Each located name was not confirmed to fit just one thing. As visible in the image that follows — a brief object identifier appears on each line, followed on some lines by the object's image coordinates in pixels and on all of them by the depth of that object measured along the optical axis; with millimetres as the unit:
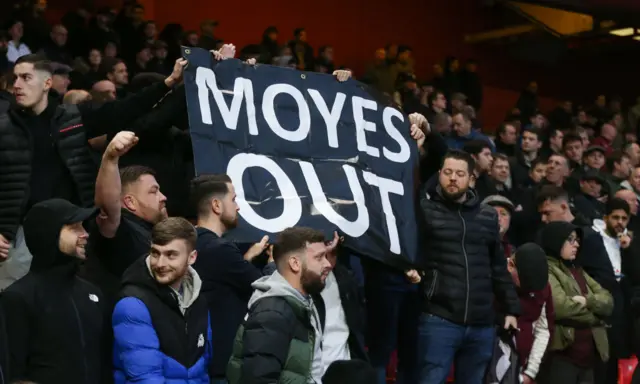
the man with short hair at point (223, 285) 9484
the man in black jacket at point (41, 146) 10062
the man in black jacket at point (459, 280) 11797
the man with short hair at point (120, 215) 8883
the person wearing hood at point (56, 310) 8086
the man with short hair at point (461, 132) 21234
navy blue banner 10977
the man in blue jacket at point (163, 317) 8227
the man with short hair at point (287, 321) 8172
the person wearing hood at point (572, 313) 13320
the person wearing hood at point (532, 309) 12703
